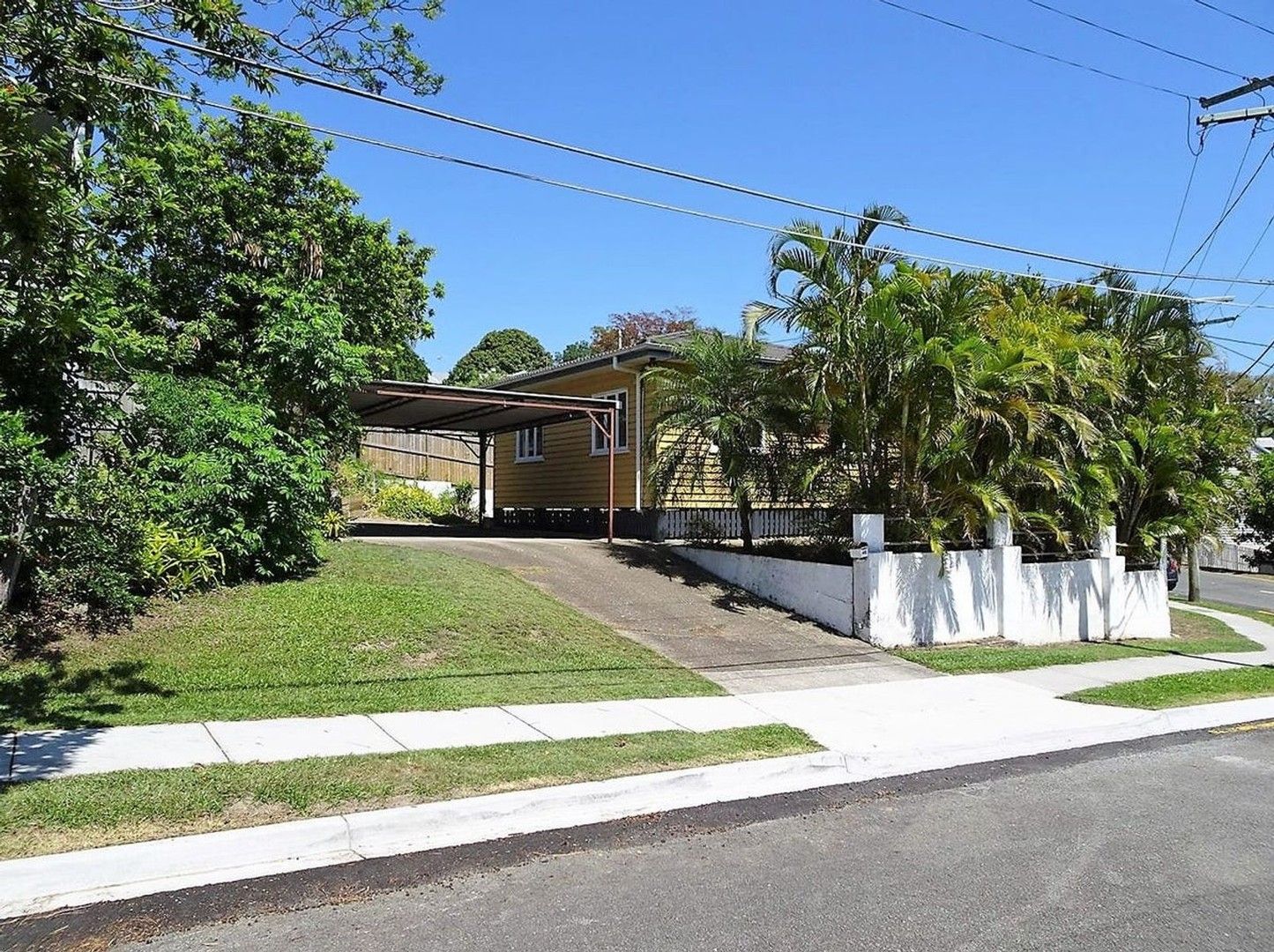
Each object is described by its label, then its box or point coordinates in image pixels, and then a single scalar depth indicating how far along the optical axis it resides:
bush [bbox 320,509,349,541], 15.19
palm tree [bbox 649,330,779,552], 15.00
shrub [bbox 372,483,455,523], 28.59
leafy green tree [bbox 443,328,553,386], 57.06
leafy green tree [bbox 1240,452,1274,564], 34.25
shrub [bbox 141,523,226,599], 10.27
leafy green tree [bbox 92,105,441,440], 10.67
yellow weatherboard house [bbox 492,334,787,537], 19.09
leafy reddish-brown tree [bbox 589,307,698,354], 49.44
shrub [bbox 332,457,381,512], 23.24
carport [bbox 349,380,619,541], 16.94
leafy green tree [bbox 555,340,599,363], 59.94
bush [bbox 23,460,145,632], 9.56
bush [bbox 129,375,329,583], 10.91
